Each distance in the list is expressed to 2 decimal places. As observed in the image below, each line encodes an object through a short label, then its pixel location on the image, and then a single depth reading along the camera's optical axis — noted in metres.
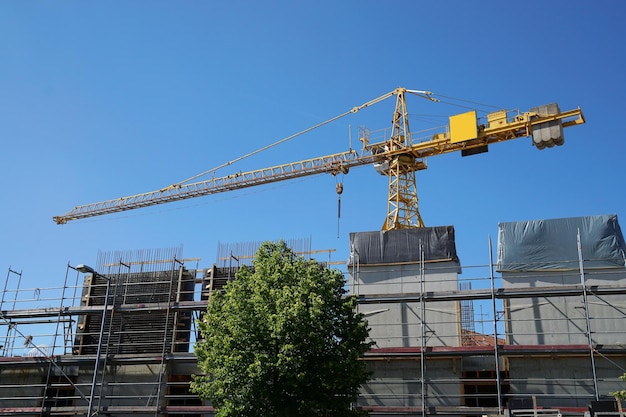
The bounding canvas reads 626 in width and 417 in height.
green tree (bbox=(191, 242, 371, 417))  22.08
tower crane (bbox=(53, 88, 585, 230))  38.72
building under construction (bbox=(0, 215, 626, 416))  25.47
